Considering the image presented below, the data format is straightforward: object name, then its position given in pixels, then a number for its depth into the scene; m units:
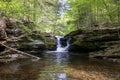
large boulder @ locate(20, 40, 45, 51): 10.49
